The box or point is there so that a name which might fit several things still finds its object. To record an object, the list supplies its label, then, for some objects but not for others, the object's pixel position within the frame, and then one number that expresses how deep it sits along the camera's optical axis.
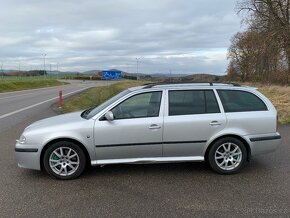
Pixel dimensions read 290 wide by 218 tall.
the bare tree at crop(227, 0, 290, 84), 20.19
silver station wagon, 3.35
